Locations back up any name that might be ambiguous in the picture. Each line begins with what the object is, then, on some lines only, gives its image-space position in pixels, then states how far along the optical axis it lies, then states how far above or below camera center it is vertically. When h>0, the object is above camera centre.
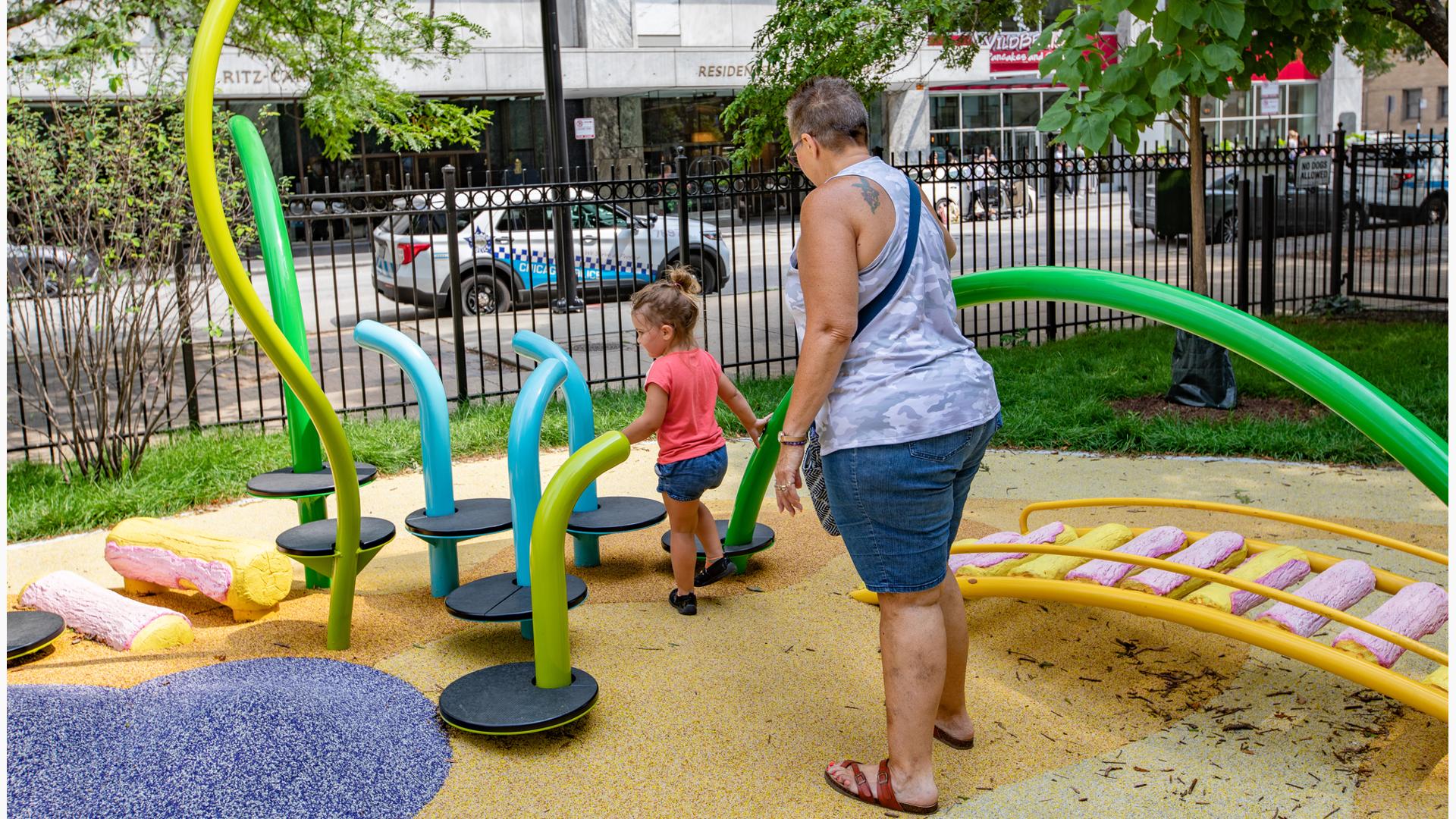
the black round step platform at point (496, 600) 3.64 -1.08
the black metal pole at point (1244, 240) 10.27 -0.28
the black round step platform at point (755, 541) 4.67 -1.19
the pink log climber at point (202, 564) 4.31 -1.11
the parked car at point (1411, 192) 18.97 +0.12
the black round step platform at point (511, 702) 3.26 -1.25
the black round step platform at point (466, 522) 4.14 -0.96
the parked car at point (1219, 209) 17.94 -0.04
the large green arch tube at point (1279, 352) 2.86 -0.35
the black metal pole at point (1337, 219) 11.54 -0.15
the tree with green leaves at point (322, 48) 8.55 +1.50
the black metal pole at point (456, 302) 8.13 -0.43
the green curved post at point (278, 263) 4.09 -0.06
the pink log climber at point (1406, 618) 3.30 -1.16
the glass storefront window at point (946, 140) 32.47 +2.02
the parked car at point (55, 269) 6.11 -0.08
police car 13.47 -0.28
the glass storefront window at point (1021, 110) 33.62 +2.82
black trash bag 7.41 -0.99
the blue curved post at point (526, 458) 3.84 -0.68
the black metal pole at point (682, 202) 8.73 +0.18
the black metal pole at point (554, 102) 13.98 +1.56
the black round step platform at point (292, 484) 4.25 -0.82
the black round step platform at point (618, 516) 4.45 -1.03
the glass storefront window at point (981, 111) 32.75 +2.77
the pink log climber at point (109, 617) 4.12 -1.21
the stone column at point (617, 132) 27.86 +2.22
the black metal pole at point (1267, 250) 10.25 -0.39
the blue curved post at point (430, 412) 4.23 -0.58
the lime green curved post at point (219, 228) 3.18 +0.05
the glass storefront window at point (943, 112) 32.69 +2.76
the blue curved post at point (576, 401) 4.46 -0.62
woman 2.73 -0.39
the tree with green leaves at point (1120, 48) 5.80 +0.91
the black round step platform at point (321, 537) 4.12 -0.99
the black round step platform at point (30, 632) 3.83 -1.18
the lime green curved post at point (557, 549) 3.28 -0.84
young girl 4.18 -0.61
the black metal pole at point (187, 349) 6.51 -0.60
